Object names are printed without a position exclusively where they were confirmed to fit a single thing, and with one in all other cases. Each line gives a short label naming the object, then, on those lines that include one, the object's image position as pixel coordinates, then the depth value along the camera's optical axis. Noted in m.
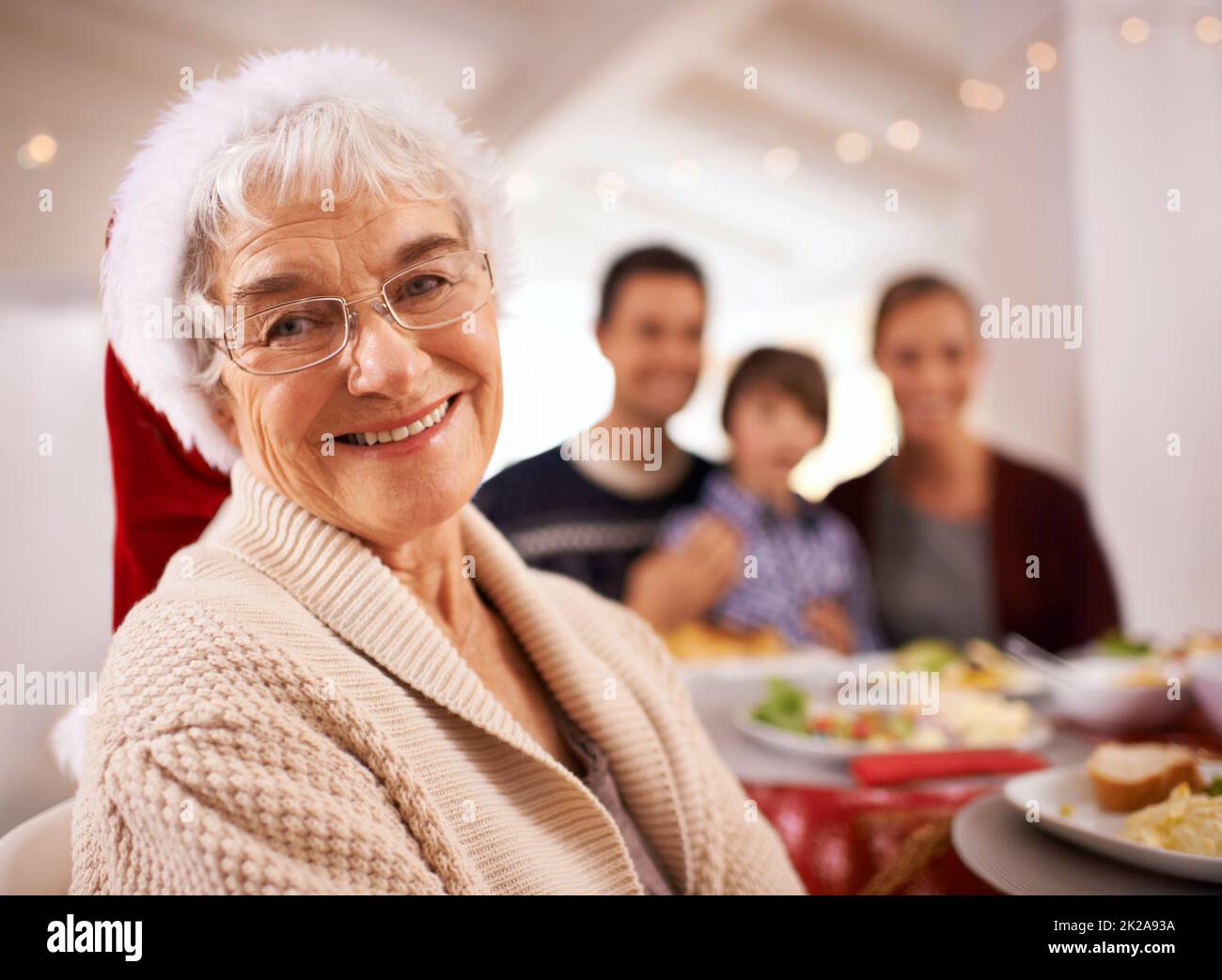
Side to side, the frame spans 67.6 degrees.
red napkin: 1.04
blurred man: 1.95
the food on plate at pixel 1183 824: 0.78
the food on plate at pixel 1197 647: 1.26
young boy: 2.19
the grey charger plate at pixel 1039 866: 0.81
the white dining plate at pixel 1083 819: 0.77
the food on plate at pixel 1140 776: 0.88
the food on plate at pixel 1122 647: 1.37
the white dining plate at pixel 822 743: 1.11
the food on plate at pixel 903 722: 1.16
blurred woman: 2.27
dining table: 0.90
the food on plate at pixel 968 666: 1.39
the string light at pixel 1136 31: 1.76
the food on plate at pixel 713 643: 1.86
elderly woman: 0.60
